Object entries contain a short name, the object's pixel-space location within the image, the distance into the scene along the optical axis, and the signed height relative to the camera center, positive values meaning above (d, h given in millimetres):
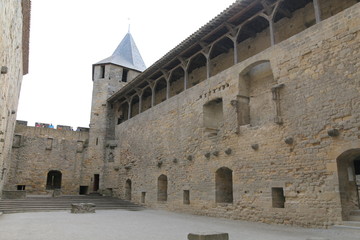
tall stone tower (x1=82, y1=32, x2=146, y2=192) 21328 +5630
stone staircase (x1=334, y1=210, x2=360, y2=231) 6772 -796
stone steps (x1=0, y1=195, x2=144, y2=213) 13281 -878
